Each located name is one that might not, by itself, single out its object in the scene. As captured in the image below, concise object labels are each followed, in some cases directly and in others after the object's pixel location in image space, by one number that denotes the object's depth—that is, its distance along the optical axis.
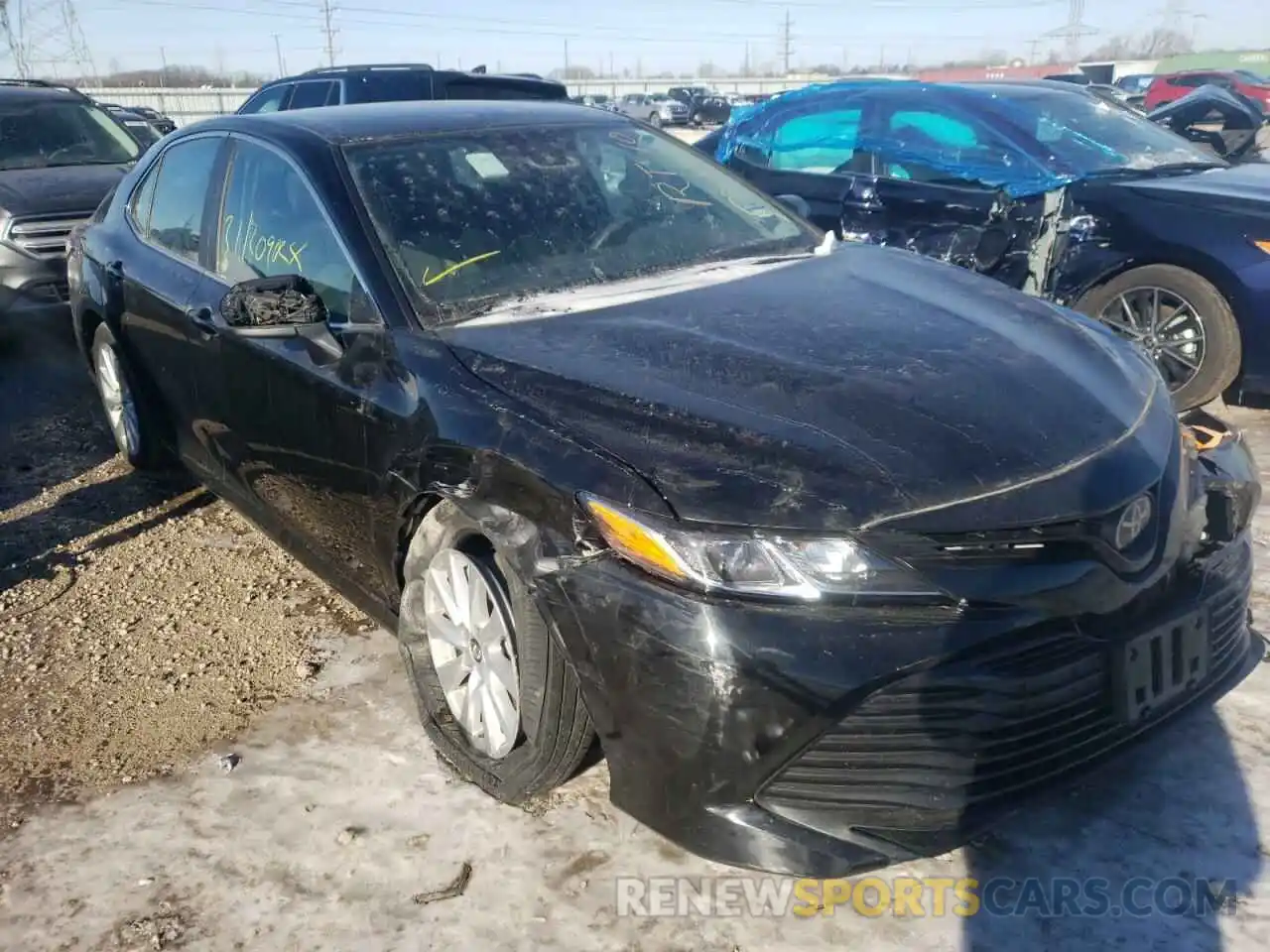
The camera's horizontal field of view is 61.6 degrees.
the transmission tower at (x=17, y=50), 42.94
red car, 24.09
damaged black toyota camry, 1.95
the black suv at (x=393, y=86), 8.82
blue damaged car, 4.86
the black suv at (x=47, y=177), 6.94
